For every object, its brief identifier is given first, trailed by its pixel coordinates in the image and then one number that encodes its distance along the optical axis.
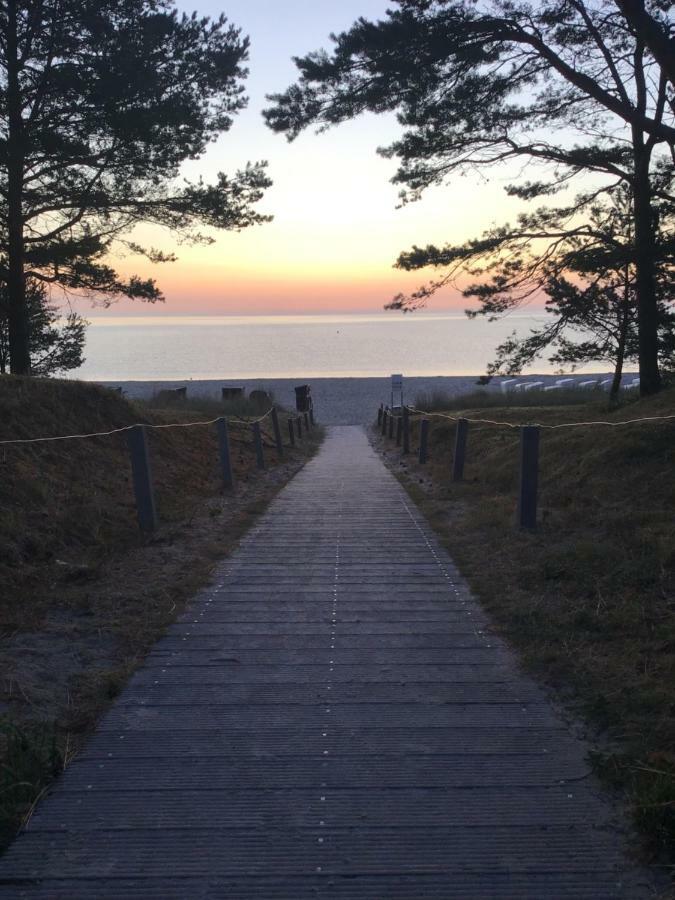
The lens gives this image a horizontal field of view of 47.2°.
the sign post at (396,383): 28.57
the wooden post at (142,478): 7.31
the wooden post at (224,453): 10.79
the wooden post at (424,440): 15.01
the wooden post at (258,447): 13.94
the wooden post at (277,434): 17.59
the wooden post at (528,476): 7.25
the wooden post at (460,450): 10.84
